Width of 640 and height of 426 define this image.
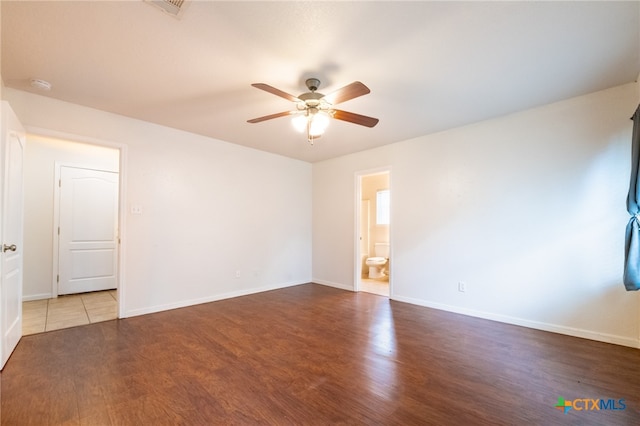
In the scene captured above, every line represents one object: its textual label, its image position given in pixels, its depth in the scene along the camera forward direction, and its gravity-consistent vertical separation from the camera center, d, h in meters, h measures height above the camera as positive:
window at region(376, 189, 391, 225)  6.50 +0.24
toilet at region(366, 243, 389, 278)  6.04 -0.97
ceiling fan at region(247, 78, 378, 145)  2.44 +0.96
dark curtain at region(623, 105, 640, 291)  2.35 -0.08
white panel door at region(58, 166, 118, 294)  4.58 -0.26
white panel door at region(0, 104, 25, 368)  2.23 -0.15
